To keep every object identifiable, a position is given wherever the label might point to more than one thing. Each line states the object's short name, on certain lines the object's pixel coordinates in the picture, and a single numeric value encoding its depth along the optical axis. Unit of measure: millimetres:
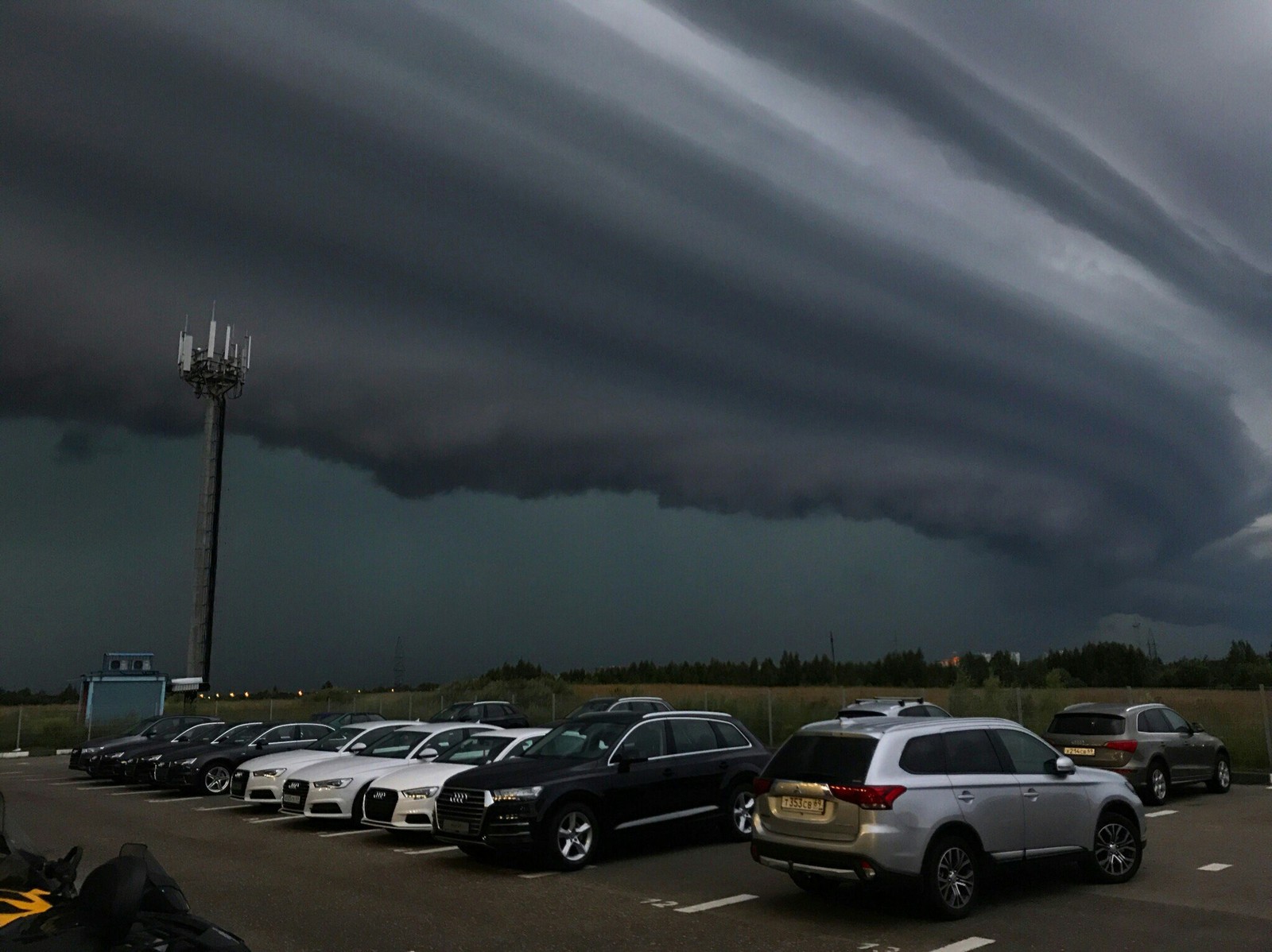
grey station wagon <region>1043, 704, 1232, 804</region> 16125
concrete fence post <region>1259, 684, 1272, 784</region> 22281
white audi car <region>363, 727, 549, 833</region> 13508
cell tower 65875
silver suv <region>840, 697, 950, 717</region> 17750
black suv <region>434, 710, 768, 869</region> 11445
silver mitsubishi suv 8508
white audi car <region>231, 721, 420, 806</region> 16953
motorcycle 3492
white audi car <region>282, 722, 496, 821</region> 15141
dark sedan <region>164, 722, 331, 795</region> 20375
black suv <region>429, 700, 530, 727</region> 26781
